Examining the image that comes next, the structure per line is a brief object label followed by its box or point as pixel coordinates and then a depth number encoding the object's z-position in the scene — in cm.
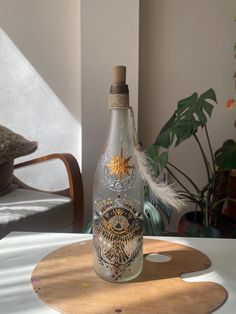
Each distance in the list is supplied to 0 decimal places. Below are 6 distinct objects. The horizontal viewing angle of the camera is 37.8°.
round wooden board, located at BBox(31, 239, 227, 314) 55
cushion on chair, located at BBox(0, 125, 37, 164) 163
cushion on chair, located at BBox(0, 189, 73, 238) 137
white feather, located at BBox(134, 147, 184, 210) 65
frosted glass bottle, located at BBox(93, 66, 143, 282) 63
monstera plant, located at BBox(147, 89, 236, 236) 141
